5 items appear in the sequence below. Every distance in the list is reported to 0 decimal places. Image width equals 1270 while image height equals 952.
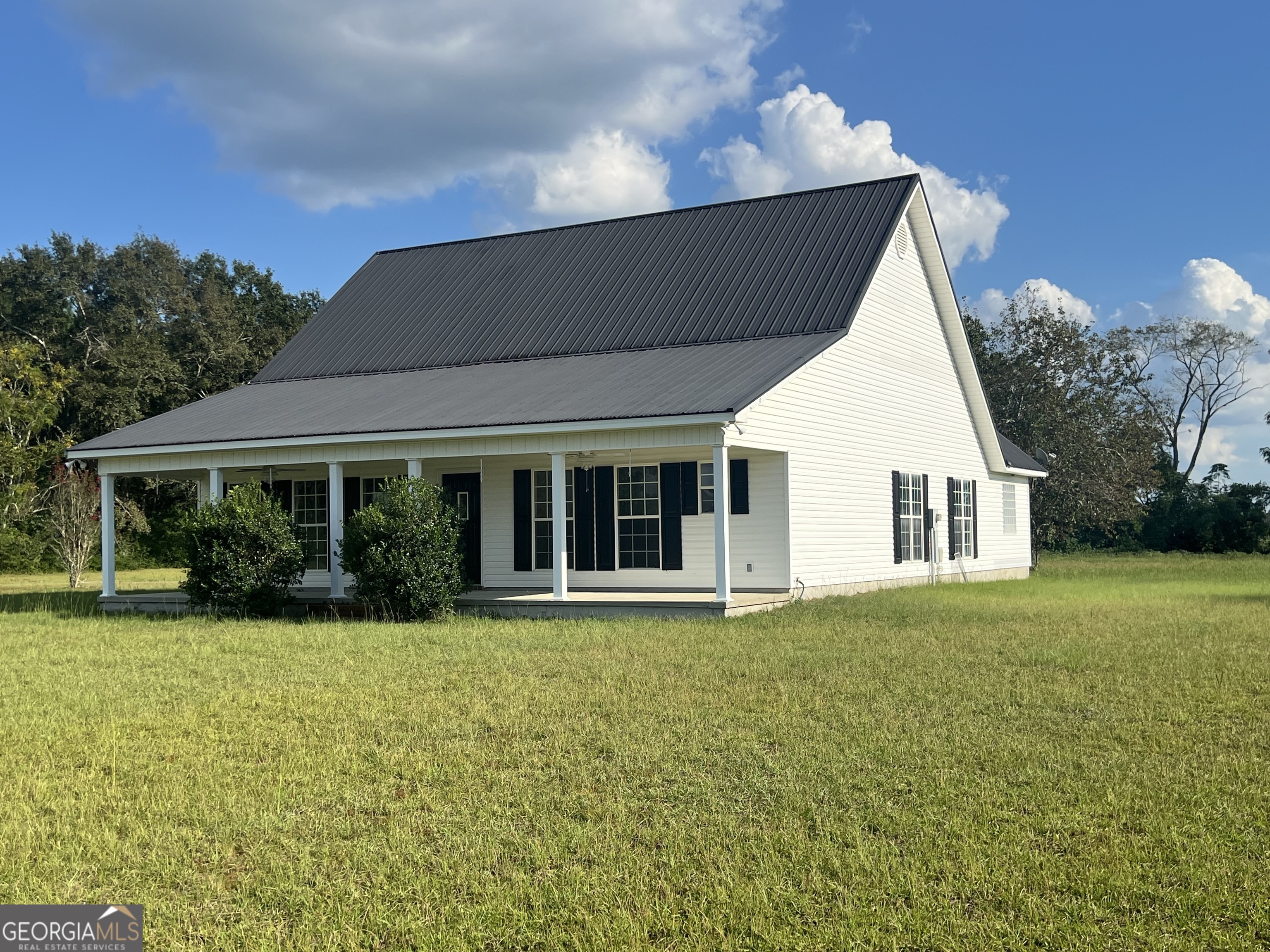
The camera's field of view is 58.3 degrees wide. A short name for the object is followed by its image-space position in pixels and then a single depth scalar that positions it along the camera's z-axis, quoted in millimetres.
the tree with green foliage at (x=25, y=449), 35156
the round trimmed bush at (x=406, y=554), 15914
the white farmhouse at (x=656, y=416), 16453
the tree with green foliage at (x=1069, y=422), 34250
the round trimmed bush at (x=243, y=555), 16969
